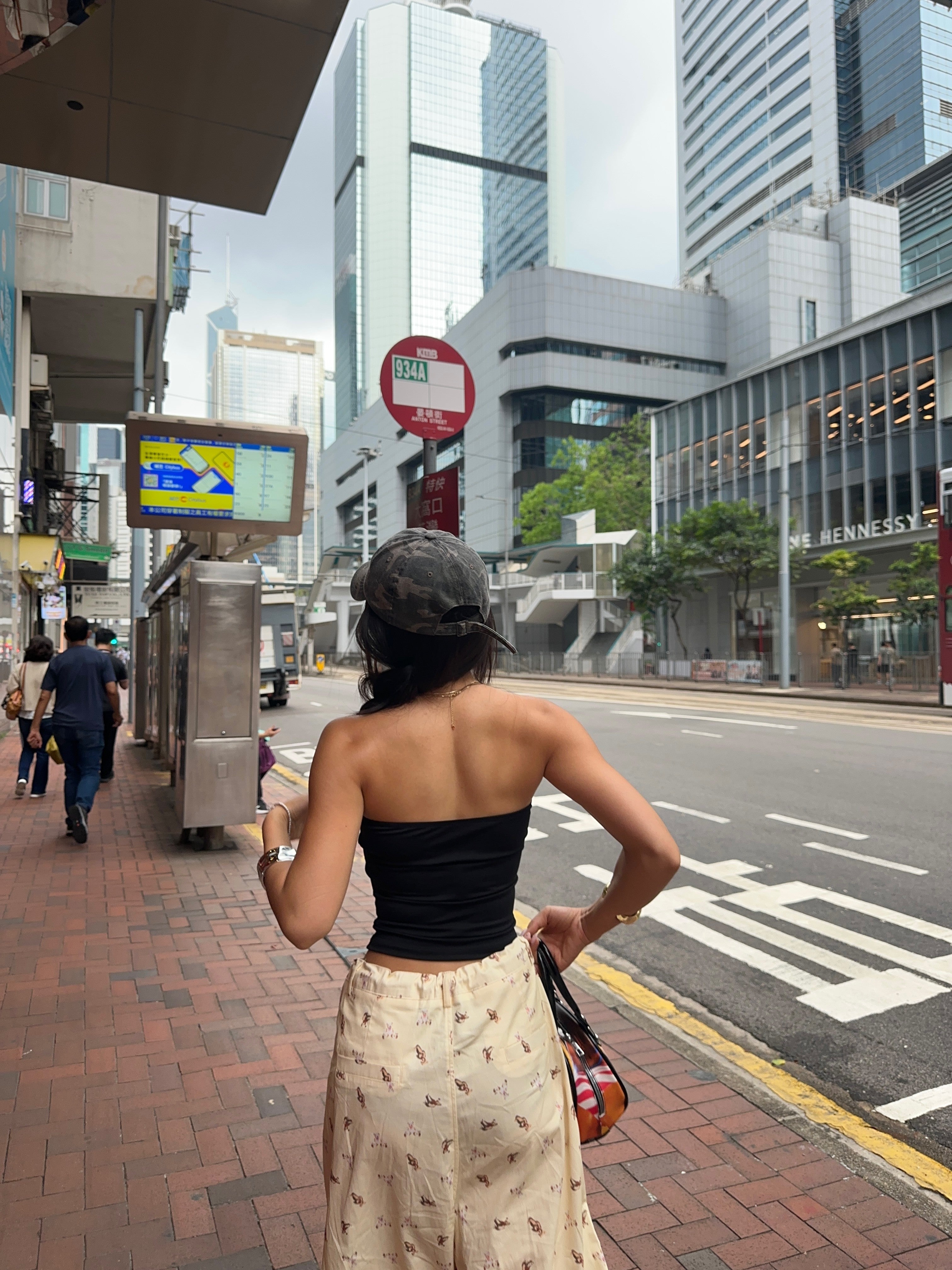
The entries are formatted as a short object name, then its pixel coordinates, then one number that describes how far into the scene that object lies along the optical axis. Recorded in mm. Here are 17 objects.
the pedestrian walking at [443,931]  1435
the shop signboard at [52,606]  23406
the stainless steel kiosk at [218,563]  6859
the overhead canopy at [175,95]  4848
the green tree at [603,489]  56344
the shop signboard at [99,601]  35188
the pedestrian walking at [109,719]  9422
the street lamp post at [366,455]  51184
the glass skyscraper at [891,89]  71438
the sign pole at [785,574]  28641
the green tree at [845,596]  29531
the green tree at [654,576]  38344
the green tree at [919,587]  27109
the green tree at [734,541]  33906
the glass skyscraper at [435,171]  139500
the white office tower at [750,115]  75562
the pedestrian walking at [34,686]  9484
